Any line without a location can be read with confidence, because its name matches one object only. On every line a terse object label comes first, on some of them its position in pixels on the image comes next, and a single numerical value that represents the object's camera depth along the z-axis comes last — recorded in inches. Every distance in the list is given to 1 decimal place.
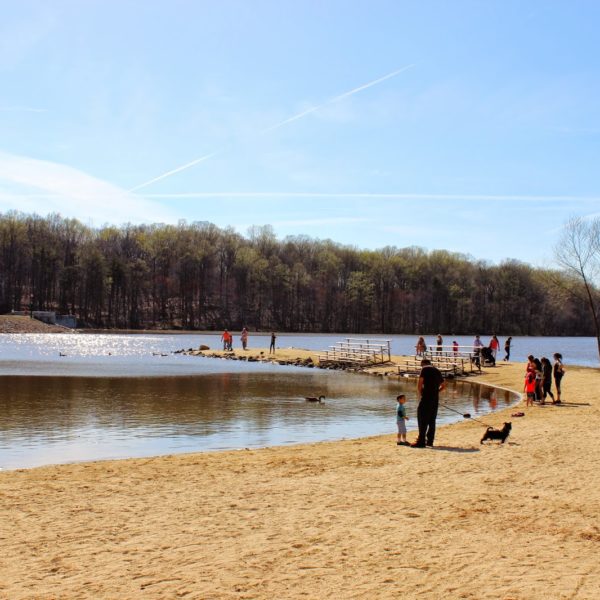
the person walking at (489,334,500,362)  1691.7
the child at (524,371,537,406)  940.6
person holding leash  600.1
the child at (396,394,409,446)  631.8
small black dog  609.3
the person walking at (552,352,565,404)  936.9
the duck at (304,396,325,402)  1036.5
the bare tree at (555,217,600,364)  1818.7
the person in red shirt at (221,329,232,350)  2412.6
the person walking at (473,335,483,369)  1564.7
